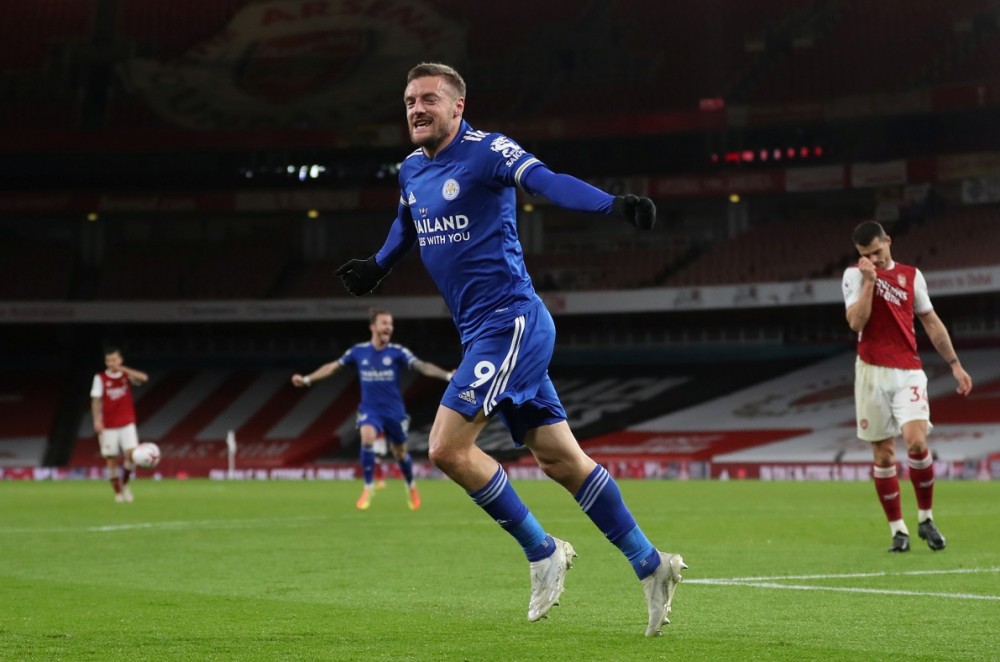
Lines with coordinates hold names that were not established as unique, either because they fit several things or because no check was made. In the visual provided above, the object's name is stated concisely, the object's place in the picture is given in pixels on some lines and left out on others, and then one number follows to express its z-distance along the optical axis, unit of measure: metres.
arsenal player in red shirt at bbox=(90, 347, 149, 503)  22.69
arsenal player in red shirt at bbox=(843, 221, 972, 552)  11.19
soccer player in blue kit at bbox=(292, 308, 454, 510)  20.58
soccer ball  21.54
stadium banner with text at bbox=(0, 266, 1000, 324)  41.47
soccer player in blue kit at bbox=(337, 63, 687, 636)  6.48
